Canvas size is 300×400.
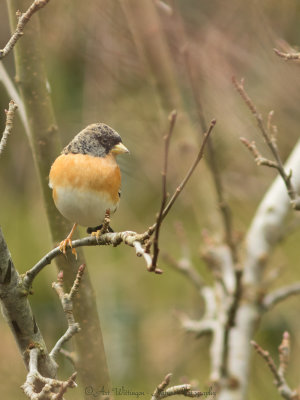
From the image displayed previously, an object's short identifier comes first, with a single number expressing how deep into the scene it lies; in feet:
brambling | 18.26
